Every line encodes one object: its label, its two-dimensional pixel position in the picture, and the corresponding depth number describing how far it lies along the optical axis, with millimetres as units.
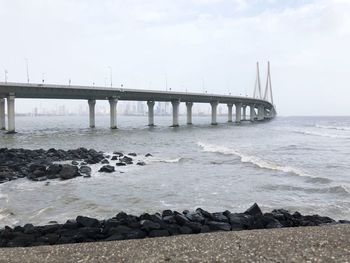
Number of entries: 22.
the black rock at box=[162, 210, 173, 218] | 11218
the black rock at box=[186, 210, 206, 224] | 10665
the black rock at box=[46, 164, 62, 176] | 20359
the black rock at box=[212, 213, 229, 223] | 10756
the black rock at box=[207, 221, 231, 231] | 9938
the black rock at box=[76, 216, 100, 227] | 10078
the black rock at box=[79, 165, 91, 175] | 21359
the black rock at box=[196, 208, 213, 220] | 11050
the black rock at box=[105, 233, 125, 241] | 8893
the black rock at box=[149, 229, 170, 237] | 9239
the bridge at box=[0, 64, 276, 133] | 59375
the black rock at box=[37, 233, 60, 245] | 8867
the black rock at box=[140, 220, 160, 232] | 9570
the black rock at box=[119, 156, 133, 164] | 26506
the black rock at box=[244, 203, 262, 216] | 11595
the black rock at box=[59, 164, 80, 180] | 19703
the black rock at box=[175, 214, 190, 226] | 10178
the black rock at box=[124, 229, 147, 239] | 9062
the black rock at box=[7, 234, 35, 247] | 8614
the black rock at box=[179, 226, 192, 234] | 9583
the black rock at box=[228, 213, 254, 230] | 10242
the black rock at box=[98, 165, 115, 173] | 22172
